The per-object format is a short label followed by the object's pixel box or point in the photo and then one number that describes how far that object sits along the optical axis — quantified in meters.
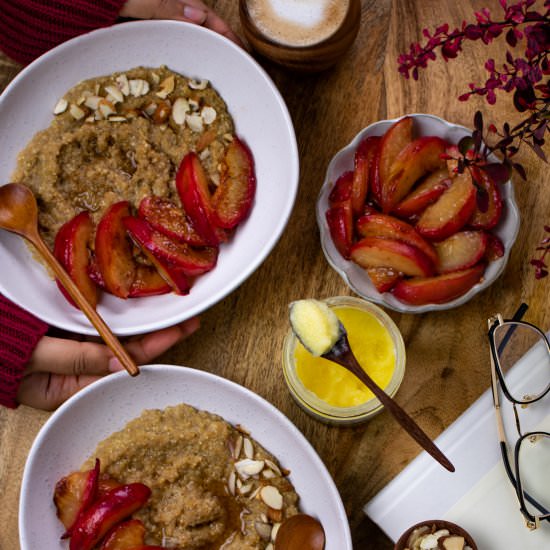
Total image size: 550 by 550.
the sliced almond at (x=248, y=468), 0.77
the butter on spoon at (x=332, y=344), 0.72
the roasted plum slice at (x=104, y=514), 0.75
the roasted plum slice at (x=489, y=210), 0.77
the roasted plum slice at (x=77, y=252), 0.77
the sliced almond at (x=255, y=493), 0.77
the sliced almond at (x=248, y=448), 0.78
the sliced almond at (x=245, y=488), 0.77
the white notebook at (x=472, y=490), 0.77
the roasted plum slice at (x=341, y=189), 0.79
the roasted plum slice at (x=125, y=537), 0.76
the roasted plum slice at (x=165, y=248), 0.78
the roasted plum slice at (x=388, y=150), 0.78
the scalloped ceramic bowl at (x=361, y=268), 0.78
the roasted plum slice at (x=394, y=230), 0.77
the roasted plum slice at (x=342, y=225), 0.78
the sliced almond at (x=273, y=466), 0.78
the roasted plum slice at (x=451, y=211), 0.77
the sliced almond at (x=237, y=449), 0.78
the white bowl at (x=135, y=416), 0.76
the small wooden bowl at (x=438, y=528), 0.74
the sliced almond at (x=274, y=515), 0.77
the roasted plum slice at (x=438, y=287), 0.77
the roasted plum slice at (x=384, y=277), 0.78
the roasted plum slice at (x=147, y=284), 0.79
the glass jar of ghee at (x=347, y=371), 0.78
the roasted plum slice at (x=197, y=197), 0.78
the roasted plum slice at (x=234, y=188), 0.79
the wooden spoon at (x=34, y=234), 0.76
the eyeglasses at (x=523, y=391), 0.78
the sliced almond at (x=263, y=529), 0.76
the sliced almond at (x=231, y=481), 0.77
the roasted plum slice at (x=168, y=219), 0.78
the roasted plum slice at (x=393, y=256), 0.76
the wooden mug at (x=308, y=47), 0.78
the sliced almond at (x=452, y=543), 0.74
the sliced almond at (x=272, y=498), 0.77
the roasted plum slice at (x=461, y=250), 0.77
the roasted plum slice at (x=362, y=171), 0.78
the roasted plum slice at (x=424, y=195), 0.78
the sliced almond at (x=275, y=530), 0.76
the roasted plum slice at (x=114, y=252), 0.77
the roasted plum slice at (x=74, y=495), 0.76
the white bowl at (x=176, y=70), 0.78
